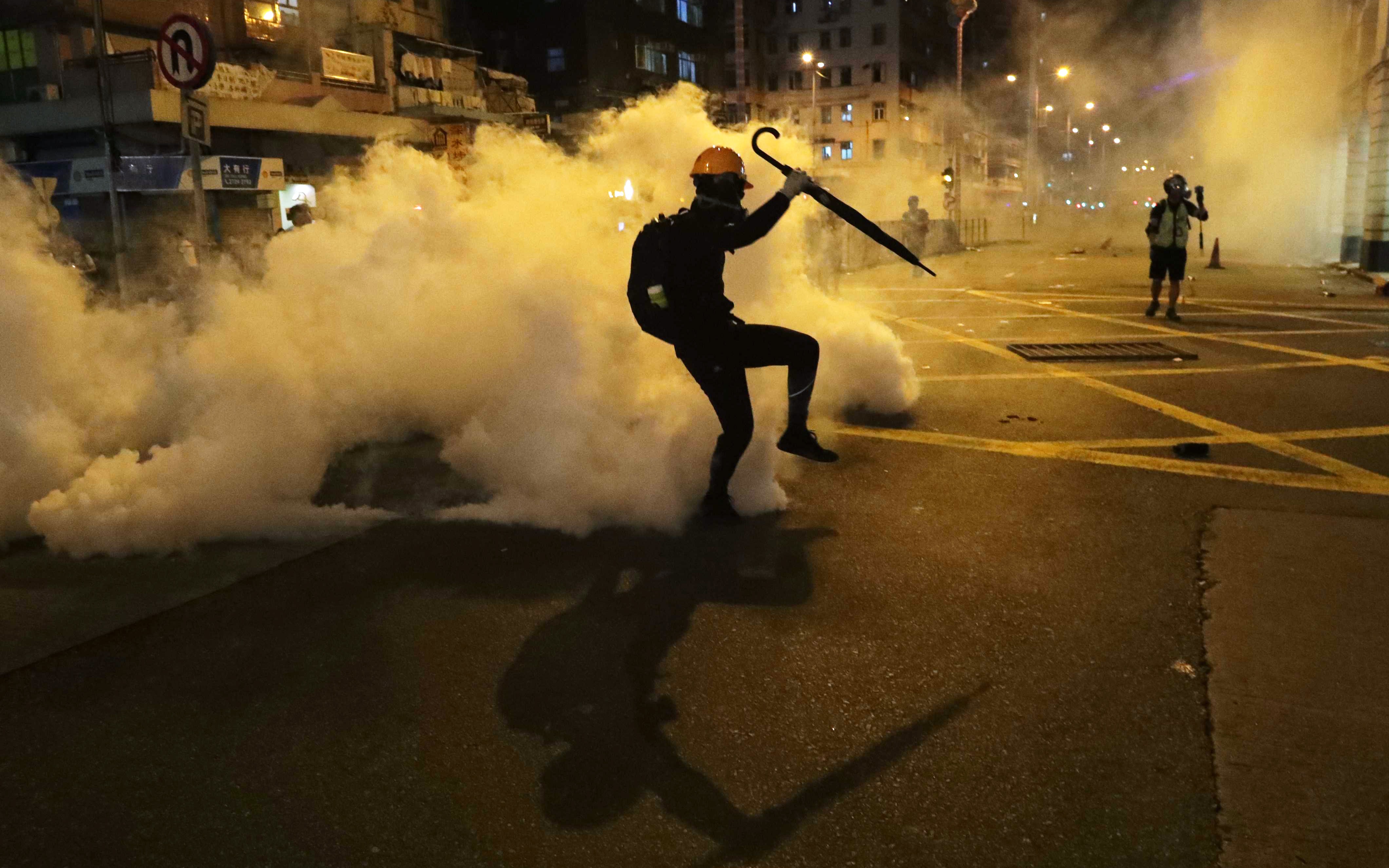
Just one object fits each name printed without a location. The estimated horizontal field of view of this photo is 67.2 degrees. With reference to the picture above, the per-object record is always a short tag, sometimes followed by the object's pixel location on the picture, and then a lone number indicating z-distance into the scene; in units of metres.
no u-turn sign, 8.46
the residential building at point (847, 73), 73.56
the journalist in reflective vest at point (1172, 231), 12.47
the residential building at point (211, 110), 23.20
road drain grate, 10.12
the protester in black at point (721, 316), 4.93
